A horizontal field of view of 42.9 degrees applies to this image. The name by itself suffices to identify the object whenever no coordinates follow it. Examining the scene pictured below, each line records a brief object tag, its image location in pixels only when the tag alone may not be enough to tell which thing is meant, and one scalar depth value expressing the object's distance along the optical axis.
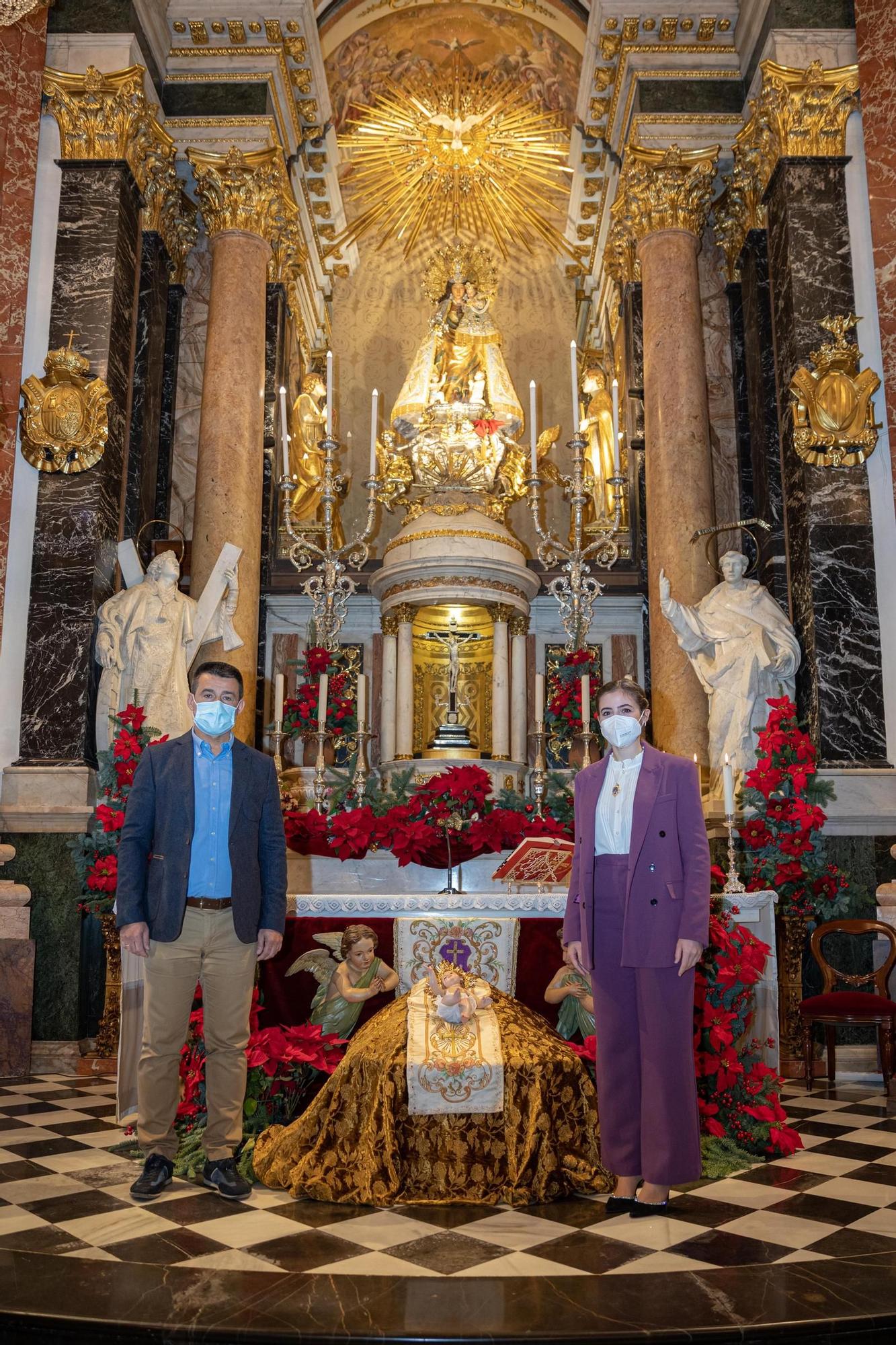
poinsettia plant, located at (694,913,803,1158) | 4.70
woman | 3.80
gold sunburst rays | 14.51
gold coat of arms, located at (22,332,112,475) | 8.61
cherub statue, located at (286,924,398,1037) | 4.71
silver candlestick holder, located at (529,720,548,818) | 6.23
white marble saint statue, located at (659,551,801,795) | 8.32
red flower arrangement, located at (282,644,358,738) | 7.80
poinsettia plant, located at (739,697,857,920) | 6.88
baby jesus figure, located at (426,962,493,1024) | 4.32
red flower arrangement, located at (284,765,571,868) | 5.61
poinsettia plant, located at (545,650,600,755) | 6.97
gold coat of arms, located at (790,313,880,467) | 8.44
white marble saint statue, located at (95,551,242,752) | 8.34
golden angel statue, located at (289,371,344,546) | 12.20
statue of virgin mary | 11.34
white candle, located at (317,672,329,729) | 6.53
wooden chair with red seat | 6.24
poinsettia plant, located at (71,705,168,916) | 7.05
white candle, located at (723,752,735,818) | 5.24
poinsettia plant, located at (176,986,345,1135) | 4.51
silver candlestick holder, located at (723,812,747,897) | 5.19
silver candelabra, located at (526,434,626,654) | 6.61
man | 4.03
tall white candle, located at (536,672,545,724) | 6.42
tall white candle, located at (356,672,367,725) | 6.72
